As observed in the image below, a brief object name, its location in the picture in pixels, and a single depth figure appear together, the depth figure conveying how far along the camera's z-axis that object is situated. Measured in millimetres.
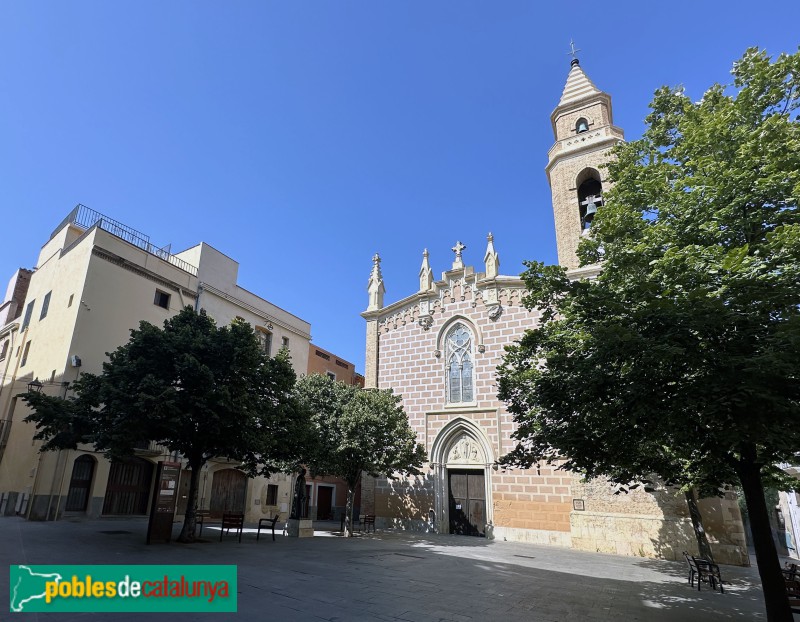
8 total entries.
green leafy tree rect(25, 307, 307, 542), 11781
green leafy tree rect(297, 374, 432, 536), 18672
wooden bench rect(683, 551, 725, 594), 10266
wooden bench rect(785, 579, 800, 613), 7627
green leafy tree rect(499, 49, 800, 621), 6266
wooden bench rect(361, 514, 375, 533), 21094
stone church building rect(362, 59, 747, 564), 17469
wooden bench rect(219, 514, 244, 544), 14547
